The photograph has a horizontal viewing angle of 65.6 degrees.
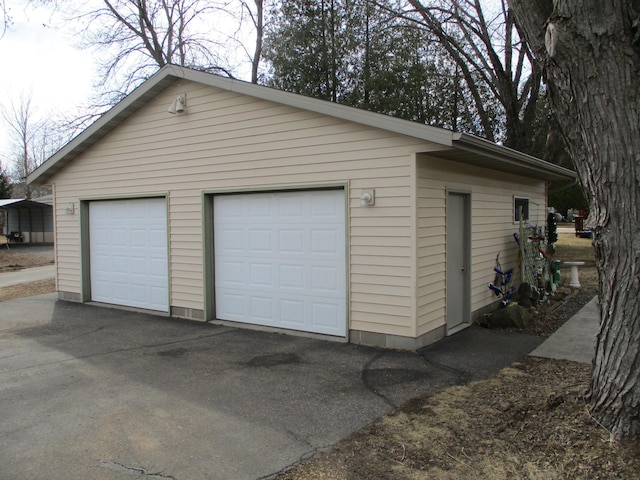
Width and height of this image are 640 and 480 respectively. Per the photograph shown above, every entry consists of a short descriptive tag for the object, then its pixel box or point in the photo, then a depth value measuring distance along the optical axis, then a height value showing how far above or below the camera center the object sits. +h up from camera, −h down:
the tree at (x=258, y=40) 19.98 +7.12
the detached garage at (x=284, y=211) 6.33 +0.08
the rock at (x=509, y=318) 7.39 -1.56
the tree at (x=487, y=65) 16.77 +5.34
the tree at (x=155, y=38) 17.88 +6.99
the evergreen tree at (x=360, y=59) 17.20 +5.56
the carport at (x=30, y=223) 29.38 -0.28
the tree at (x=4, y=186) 39.12 +2.59
